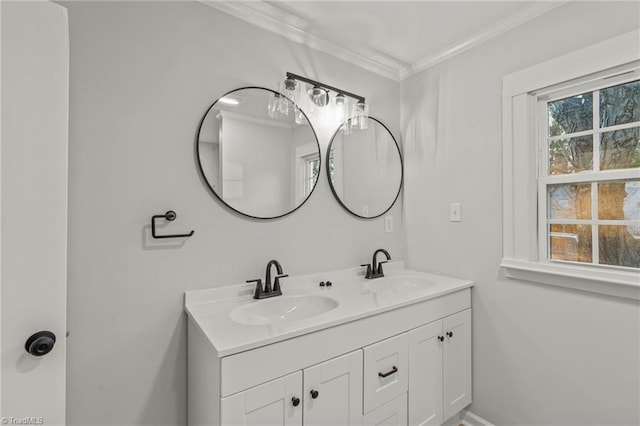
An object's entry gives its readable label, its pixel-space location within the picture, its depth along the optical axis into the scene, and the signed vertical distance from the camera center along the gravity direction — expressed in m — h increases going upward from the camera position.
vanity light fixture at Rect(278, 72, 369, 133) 1.80 +0.72
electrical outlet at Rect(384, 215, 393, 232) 2.30 -0.06
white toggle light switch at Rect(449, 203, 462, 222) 2.03 +0.01
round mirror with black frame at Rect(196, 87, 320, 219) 1.59 +0.34
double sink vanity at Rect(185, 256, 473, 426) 1.13 -0.59
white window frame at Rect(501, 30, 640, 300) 1.51 +0.25
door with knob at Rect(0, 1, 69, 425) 0.82 +0.01
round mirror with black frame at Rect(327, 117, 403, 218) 2.05 +0.32
